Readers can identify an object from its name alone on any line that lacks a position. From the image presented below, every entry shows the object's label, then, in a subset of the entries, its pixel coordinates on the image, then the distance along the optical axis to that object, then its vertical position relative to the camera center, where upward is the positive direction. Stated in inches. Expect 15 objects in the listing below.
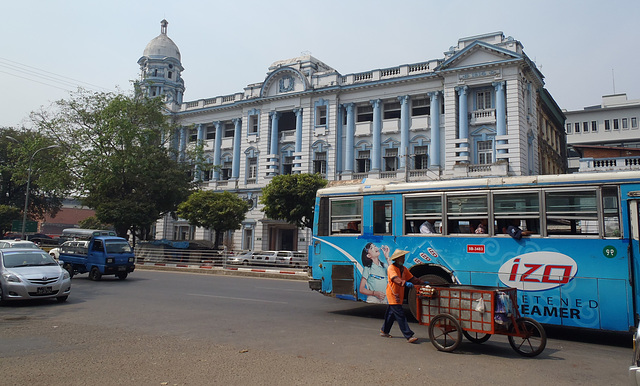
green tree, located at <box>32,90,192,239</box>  1397.6 +255.8
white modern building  2255.2 +642.5
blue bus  330.6 +8.2
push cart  282.5 -42.0
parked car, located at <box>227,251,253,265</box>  1033.3 -35.1
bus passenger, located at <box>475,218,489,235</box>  379.9 +18.4
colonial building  1173.1 +369.4
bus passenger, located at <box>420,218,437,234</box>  403.6 +18.6
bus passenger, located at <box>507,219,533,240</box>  362.0 +15.1
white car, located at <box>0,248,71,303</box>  467.8 -38.0
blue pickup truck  763.4 -27.6
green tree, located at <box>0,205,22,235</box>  1884.8 +94.3
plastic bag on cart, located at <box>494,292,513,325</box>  280.8 -35.5
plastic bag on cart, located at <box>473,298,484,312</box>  284.8 -33.7
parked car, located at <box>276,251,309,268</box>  971.9 -30.2
